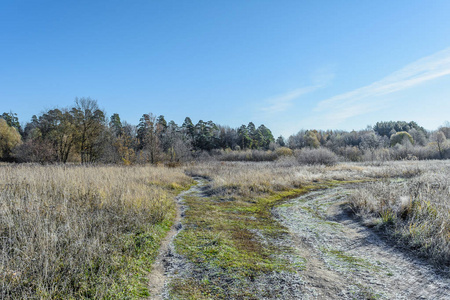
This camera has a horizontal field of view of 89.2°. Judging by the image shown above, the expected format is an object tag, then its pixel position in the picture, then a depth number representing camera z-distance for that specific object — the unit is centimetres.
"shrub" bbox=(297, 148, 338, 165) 2997
